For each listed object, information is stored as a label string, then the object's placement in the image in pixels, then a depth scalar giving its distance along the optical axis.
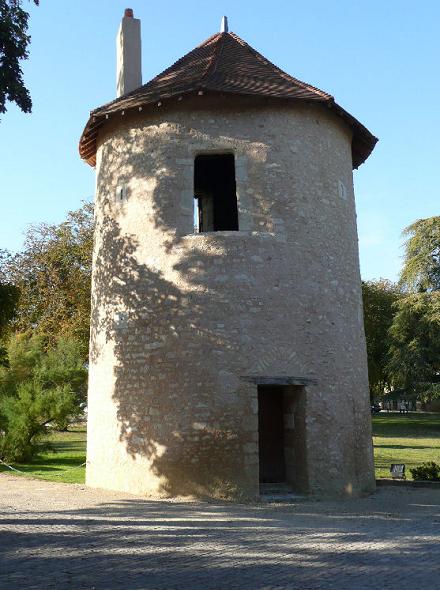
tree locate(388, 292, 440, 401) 32.72
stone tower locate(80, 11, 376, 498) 11.12
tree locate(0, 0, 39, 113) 9.67
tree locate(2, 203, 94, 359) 26.42
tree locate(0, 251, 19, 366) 9.89
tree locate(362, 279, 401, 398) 38.53
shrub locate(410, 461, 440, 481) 13.50
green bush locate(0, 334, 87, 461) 17.44
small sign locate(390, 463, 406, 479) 13.99
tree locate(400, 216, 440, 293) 35.03
